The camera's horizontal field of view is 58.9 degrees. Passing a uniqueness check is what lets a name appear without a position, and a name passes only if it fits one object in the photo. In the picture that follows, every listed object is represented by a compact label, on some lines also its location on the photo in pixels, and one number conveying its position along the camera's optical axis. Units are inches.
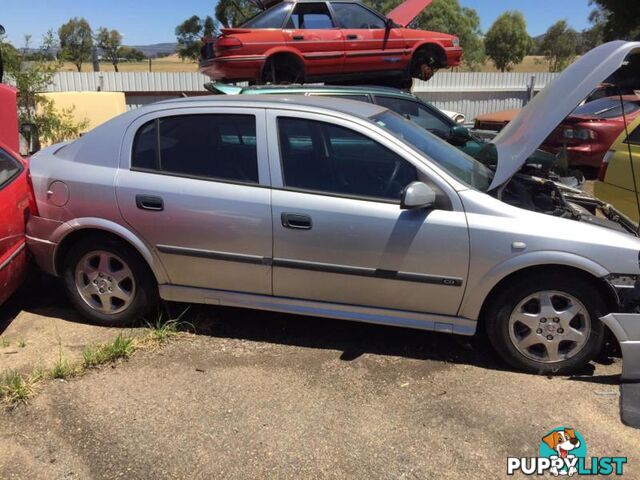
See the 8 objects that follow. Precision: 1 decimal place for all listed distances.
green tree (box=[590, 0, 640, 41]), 937.5
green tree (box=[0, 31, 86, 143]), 387.5
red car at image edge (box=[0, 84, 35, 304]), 153.6
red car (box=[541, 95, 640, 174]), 355.3
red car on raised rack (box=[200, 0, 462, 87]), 352.8
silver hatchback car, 130.2
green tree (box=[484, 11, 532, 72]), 1961.1
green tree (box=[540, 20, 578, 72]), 2230.6
